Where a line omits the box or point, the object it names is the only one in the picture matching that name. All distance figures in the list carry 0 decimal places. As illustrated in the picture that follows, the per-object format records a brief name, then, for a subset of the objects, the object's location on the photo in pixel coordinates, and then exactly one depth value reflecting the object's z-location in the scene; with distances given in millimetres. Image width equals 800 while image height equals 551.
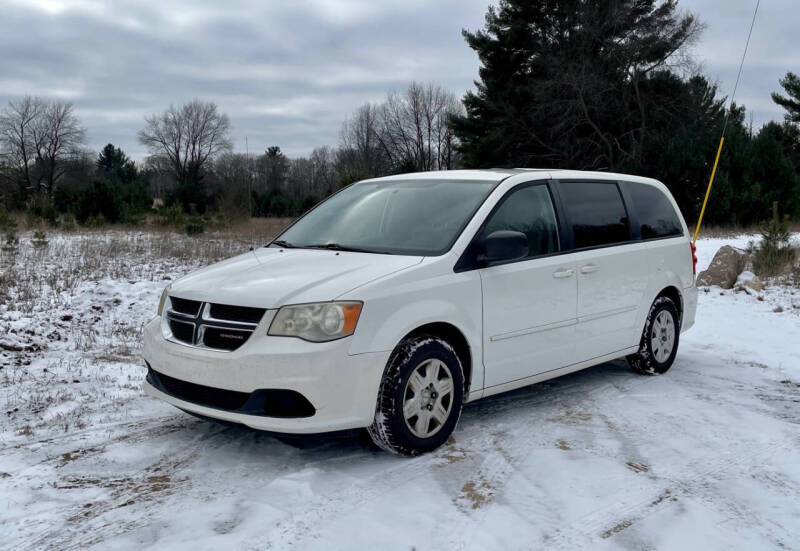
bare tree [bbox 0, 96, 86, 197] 67750
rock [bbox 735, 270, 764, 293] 11023
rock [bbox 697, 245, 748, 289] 11570
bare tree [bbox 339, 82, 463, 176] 68938
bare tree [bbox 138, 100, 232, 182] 79438
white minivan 3941
